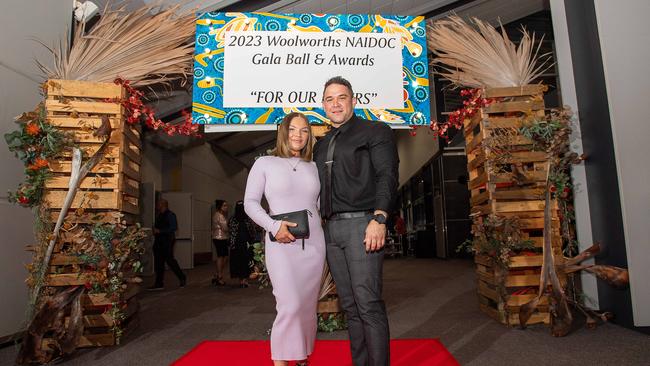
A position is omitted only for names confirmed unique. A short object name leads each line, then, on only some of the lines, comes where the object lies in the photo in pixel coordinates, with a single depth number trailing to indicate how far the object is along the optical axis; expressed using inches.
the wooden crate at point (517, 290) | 138.8
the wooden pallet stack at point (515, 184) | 140.0
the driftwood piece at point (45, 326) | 110.0
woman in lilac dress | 77.5
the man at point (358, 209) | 76.4
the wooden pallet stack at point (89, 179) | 125.0
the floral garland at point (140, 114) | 136.5
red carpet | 105.0
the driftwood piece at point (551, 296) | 124.3
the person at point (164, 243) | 267.9
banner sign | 147.5
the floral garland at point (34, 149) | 121.2
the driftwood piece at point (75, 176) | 120.7
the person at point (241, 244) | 264.7
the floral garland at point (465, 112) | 148.3
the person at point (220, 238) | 276.5
